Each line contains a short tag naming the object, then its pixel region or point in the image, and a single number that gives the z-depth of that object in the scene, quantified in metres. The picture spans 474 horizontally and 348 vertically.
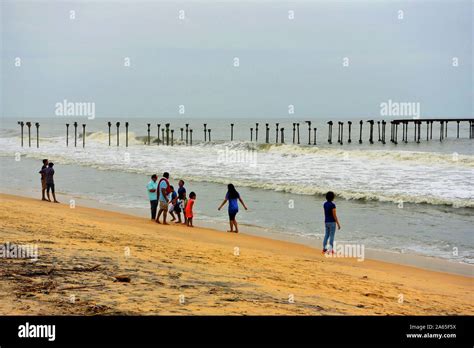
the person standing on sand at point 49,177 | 20.61
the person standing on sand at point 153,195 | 16.88
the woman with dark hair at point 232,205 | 15.73
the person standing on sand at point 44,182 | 20.86
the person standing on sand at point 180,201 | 17.12
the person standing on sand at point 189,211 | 16.48
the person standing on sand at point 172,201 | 17.12
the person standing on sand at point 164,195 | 16.41
